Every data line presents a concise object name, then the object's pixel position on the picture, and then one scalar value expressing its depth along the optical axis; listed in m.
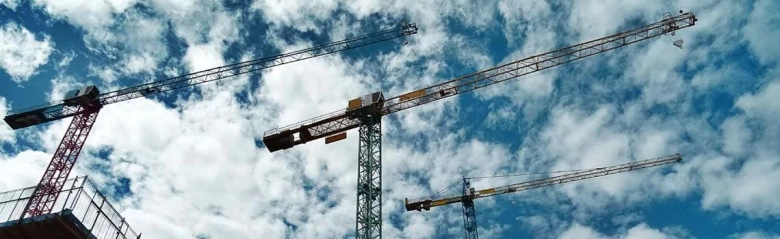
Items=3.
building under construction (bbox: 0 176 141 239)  25.09
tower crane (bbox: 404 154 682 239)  83.12
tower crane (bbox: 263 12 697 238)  49.34
